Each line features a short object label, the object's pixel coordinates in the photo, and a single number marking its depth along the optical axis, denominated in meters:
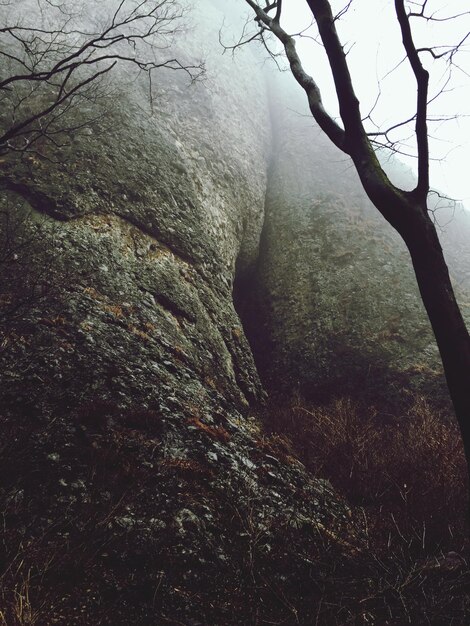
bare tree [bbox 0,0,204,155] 7.89
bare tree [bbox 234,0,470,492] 2.88
